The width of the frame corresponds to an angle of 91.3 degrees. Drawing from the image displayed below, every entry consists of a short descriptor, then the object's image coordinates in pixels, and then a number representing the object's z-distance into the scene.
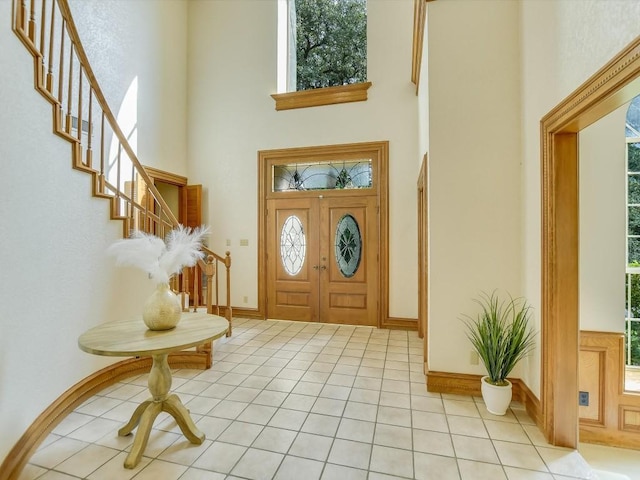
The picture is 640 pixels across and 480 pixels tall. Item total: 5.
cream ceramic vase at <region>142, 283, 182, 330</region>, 1.94
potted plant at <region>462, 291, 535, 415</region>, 2.27
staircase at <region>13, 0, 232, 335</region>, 2.02
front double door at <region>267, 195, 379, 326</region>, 4.68
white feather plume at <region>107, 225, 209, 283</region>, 1.93
